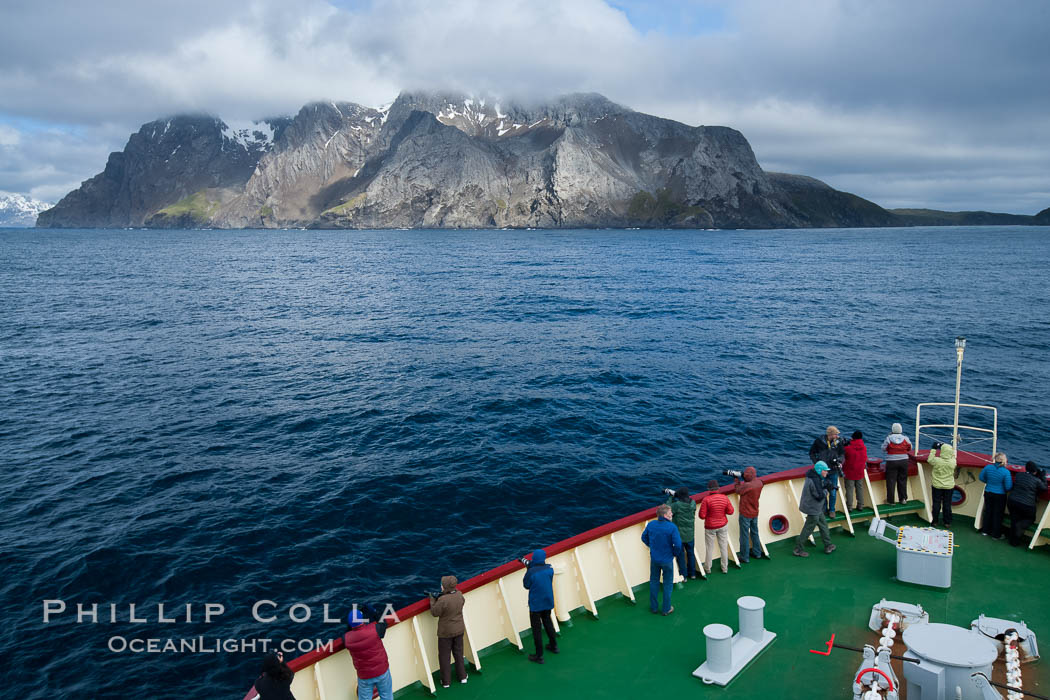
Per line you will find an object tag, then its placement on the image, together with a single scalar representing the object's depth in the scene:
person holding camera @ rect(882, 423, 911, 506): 17.09
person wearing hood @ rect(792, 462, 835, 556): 15.32
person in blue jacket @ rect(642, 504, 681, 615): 13.16
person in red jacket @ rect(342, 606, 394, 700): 10.50
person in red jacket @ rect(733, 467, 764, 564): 15.33
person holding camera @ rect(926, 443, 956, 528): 16.25
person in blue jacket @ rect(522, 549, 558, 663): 12.02
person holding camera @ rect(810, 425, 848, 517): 16.38
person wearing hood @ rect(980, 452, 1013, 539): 15.65
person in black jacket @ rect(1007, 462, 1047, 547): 15.23
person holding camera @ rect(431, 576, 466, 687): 11.61
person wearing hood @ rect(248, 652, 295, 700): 9.70
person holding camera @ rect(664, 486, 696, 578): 14.12
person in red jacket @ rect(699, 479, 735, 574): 14.73
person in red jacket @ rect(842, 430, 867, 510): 16.69
